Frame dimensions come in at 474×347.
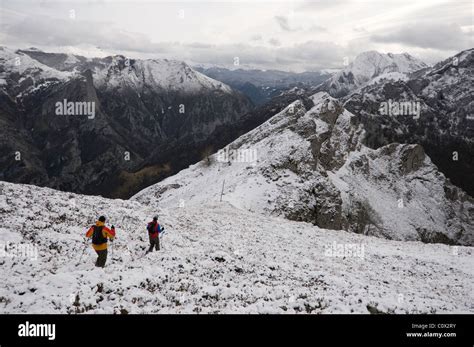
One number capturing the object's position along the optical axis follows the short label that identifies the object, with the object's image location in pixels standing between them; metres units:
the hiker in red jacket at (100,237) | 15.54
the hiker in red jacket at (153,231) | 18.95
